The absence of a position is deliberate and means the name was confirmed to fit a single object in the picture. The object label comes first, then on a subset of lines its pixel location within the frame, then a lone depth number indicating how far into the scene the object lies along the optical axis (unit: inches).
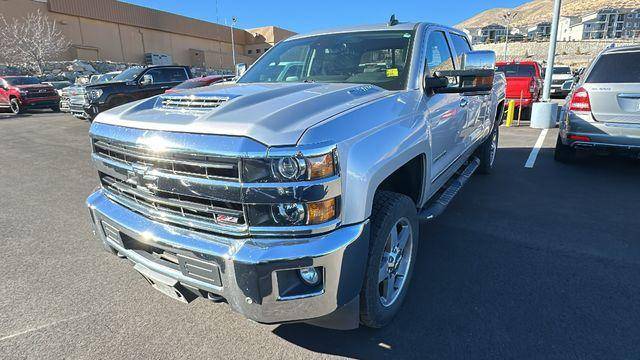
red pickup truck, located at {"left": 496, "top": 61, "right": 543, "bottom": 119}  450.3
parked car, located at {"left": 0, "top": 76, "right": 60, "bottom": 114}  654.5
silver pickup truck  68.4
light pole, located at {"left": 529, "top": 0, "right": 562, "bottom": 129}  396.2
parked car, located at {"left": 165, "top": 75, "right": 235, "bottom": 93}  475.0
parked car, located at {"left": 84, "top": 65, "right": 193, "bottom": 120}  441.1
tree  1405.0
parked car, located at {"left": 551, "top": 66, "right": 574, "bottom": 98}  711.0
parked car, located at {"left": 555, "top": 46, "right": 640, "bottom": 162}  203.9
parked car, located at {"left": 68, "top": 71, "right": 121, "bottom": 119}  472.0
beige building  1788.9
